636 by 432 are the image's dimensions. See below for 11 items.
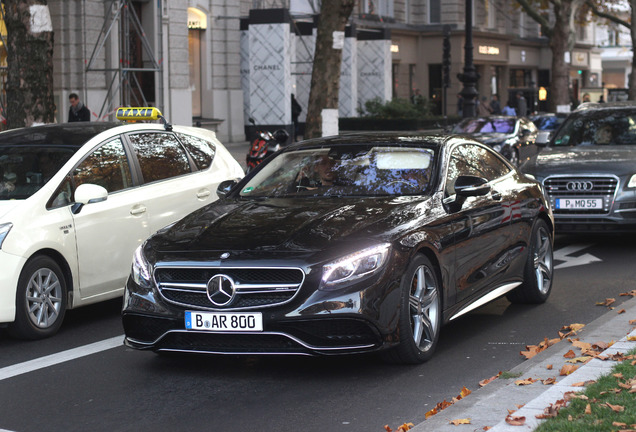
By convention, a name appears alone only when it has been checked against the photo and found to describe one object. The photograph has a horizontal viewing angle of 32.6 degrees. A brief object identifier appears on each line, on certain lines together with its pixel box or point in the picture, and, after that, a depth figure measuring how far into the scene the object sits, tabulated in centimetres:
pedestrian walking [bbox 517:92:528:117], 4944
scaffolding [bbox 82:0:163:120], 2683
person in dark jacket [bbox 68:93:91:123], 2166
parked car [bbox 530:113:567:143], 2966
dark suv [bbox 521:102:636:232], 1240
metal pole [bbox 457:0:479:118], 3216
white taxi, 800
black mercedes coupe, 636
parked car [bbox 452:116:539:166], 2386
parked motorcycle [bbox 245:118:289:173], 1895
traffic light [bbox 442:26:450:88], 4062
